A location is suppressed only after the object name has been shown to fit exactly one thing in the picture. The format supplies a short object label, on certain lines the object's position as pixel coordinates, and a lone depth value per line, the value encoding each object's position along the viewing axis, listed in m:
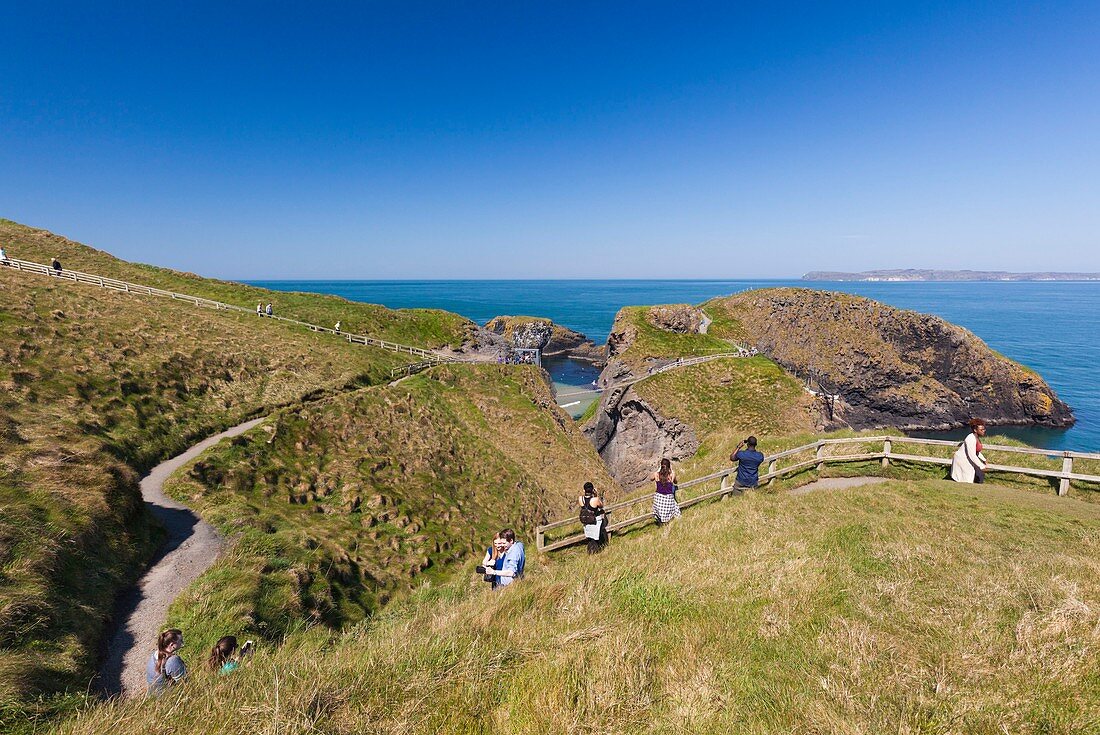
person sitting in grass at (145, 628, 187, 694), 5.89
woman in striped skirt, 11.66
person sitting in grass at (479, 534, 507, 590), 9.50
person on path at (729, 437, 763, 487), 11.94
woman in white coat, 11.43
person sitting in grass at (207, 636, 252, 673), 5.97
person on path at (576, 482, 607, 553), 10.83
